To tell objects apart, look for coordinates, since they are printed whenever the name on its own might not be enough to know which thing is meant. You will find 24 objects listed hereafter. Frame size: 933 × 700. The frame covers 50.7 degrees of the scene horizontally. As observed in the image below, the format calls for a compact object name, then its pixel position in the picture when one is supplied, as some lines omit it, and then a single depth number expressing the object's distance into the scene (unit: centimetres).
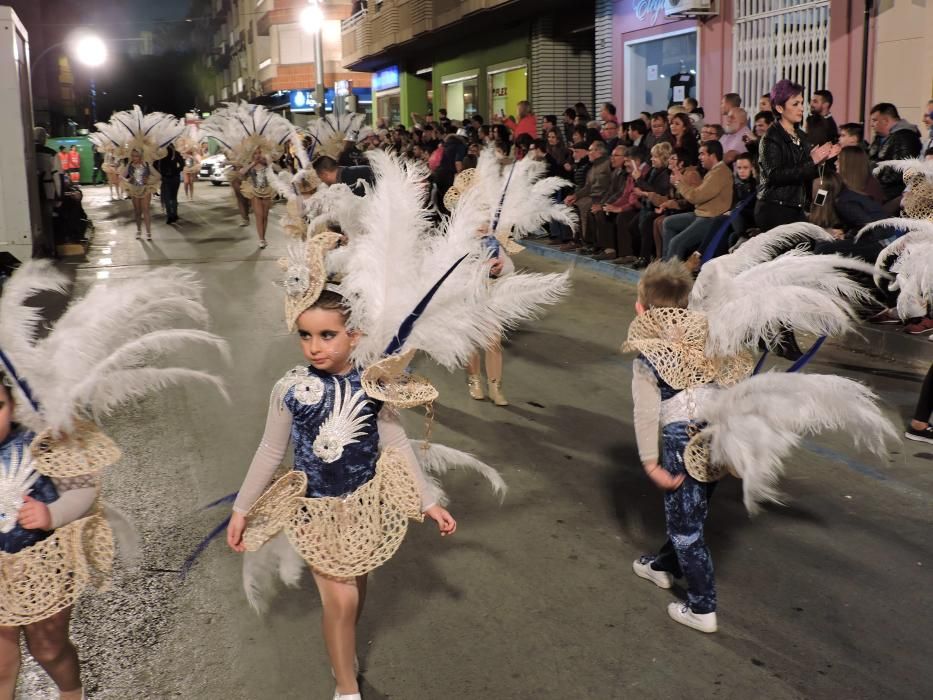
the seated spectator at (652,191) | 1274
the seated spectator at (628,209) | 1346
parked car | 4012
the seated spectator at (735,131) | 1286
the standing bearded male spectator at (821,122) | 1168
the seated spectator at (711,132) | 1259
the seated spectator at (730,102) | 1289
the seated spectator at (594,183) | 1434
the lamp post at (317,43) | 3216
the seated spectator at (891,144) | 1014
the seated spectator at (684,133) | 1274
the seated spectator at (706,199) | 1140
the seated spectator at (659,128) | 1368
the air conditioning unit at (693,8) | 1652
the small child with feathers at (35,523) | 310
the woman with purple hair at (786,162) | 913
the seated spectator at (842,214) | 945
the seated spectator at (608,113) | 1577
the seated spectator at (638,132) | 1434
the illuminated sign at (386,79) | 3881
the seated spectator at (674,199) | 1188
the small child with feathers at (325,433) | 341
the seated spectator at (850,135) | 1034
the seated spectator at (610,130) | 1563
